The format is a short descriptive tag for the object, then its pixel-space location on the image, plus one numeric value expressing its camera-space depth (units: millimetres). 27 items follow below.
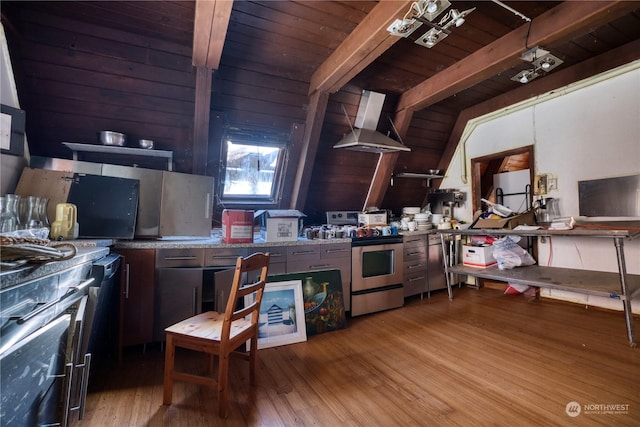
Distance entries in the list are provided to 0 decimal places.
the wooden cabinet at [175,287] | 2221
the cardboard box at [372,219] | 3492
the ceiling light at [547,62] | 2479
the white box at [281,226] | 2672
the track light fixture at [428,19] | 1807
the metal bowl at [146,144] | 2537
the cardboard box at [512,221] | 3101
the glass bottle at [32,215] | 1783
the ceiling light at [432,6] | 1782
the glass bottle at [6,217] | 1590
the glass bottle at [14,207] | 1652
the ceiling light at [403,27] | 1913
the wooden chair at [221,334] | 1502
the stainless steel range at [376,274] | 2998
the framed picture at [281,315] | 2350
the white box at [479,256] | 3375
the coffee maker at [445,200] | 4223
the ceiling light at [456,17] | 1880
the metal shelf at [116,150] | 2318
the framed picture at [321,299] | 2574
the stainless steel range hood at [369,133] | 3035
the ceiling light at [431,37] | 2102
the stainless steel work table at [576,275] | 2219
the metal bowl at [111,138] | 2342
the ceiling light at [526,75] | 2752
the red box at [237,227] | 2500
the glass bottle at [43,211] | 1878
